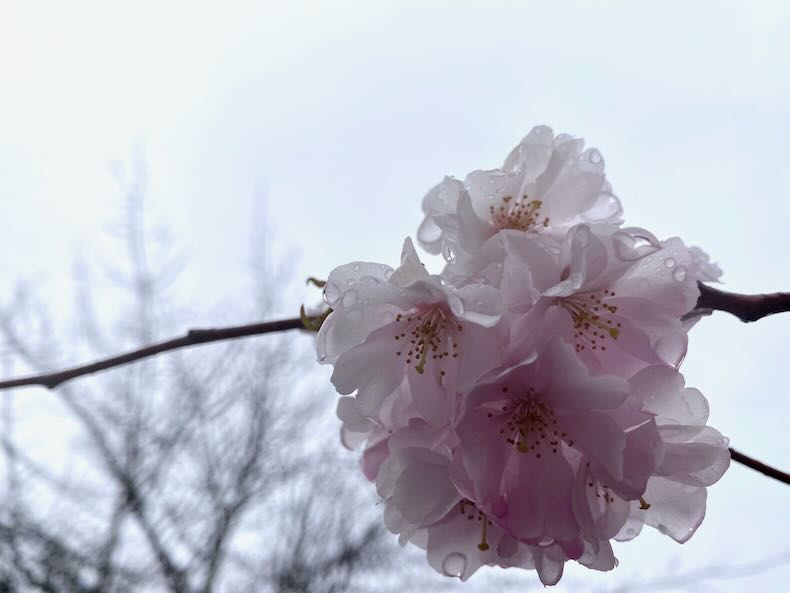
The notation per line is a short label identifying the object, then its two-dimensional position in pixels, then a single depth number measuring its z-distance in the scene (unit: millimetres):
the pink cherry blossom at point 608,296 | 115
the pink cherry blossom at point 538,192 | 137
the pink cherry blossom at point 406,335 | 117
